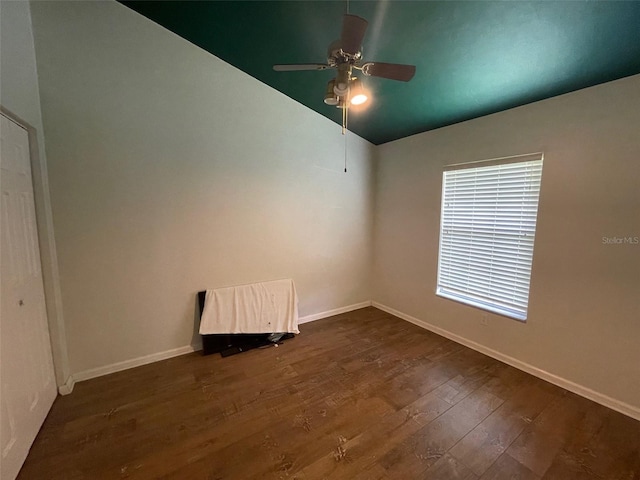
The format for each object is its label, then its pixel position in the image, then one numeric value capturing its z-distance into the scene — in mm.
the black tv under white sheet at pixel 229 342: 2629
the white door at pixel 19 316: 1378
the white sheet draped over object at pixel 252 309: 2648
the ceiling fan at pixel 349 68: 1365
